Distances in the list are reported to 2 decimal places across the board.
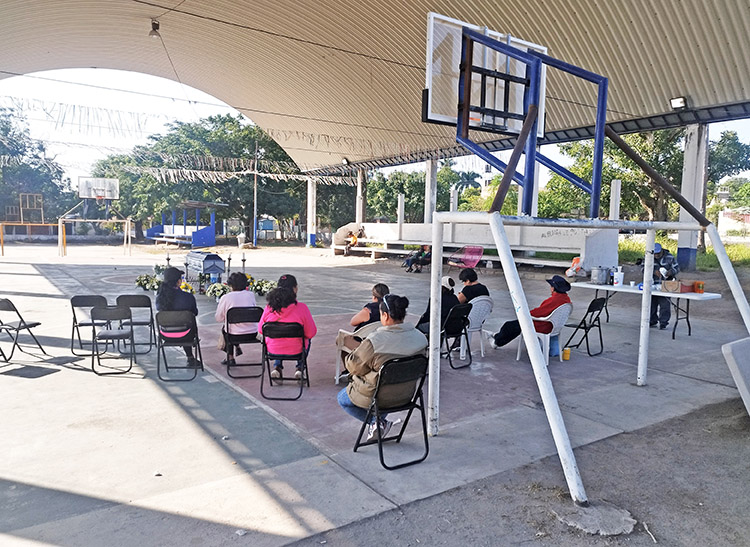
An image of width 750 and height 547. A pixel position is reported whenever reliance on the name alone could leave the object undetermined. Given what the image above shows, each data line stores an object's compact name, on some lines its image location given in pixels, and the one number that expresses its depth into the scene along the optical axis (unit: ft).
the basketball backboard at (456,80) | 15.26
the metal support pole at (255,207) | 116.51
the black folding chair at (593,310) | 23.13
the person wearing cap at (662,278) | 29.76
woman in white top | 19.34
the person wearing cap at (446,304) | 20.66
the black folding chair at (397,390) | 11.66
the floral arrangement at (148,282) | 40.10
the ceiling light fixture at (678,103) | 48.75
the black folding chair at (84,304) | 20.52
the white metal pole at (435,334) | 13.46
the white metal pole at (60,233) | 83.56
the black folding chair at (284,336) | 16.28
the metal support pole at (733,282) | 15.62
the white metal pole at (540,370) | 10.40
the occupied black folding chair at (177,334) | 18.04
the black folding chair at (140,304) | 20.43
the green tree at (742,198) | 138.51
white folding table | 24.98
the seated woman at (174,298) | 19.33
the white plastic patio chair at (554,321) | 20.76
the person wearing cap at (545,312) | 21.04
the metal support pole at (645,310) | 18.40
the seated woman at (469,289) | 22.27
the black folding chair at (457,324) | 19.86
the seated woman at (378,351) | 12.25
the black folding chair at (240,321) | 18.37
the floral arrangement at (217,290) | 36.88
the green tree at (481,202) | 117.36
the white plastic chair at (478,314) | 21.94
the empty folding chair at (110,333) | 18.94
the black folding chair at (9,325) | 19.99
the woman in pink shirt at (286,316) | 16.81
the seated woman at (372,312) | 17.80
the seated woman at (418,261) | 67.10
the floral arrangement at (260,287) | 37.88
